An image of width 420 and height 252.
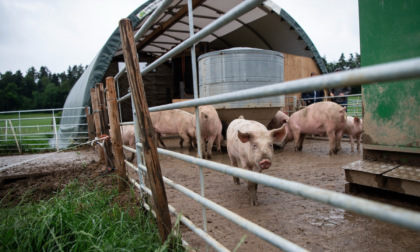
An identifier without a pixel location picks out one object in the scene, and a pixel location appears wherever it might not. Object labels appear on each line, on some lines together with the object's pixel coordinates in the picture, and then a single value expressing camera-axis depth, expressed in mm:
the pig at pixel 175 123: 7262
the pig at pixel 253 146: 2551
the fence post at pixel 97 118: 4689
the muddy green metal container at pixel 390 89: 2600
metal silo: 5867
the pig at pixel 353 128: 6428
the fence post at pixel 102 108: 4340
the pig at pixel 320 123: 5930
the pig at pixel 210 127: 6056
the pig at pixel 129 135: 6434
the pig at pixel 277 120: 7477
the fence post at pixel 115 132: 3369
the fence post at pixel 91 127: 5440
